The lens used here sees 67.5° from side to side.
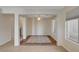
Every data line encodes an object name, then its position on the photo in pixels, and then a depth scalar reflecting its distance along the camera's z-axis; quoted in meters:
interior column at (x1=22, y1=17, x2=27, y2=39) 3.83
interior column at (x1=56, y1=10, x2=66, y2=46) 3.19
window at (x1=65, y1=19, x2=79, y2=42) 2.22
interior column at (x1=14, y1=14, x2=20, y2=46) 3.17
